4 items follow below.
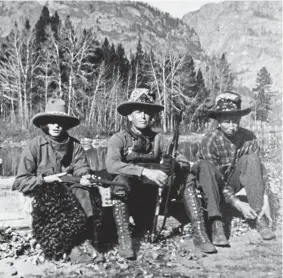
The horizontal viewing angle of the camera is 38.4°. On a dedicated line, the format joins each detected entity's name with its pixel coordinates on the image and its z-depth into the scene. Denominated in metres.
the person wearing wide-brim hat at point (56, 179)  3.93
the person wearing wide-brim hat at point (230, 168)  4.48
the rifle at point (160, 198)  4.42
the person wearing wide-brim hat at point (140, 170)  4.16
